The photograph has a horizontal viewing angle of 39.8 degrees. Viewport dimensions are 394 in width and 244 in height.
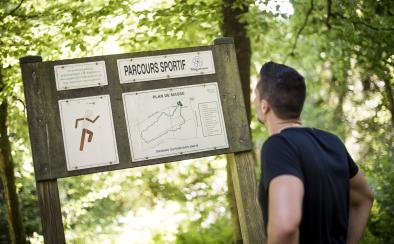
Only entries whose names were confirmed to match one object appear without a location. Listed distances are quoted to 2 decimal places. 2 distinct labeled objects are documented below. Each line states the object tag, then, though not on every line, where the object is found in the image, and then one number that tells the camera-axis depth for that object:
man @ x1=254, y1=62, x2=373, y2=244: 2.28
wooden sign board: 3.96
